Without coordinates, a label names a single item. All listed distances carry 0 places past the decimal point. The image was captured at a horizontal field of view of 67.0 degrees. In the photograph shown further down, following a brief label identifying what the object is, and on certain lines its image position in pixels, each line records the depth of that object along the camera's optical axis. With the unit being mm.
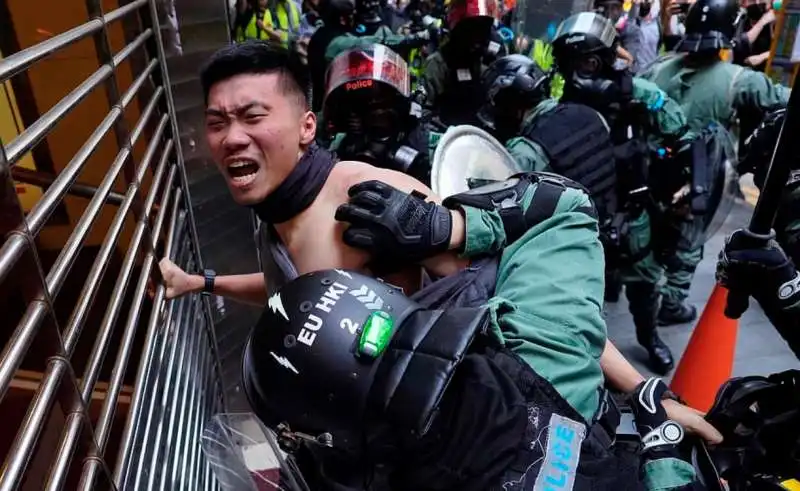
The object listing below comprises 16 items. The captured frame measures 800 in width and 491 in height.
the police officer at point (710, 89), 3689
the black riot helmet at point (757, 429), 1603
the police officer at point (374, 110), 2766
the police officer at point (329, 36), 4680
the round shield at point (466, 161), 2297
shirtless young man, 1581
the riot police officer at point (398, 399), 1098
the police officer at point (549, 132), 2986
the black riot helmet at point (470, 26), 3939
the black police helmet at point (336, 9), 4711
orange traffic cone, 3012
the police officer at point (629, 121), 3346
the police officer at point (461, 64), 3984
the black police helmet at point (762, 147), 2454
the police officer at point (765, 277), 1722
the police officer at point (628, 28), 6363
